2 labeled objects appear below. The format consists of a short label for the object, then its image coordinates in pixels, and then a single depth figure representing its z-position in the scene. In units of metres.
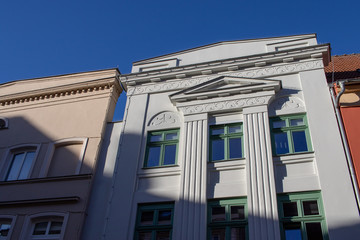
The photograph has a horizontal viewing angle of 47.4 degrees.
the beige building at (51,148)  12.63
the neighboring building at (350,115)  11.00
